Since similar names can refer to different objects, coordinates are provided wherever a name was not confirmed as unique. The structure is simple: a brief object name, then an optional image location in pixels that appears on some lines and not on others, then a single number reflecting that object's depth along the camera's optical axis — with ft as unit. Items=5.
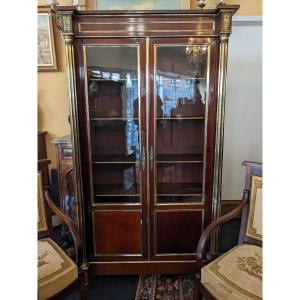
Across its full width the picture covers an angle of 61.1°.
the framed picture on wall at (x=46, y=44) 6.87
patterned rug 5.19
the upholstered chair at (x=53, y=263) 3.84
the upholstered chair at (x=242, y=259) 3.66
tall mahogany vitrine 4.80
